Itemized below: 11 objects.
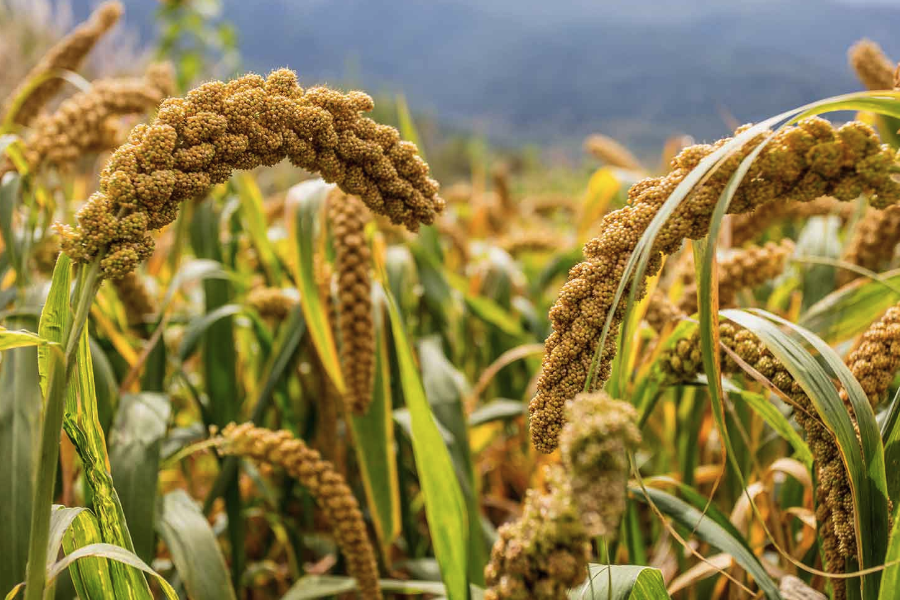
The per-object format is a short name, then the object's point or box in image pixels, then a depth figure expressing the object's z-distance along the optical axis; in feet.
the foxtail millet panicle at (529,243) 5.22
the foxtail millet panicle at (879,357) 2.22
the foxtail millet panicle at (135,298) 2.98
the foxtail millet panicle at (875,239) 2.96
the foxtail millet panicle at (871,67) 3.00
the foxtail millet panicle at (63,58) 3.42
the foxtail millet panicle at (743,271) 2.75
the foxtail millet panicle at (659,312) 2.63
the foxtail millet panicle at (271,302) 3.08
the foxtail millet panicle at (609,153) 10.01
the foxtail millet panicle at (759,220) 3.21
